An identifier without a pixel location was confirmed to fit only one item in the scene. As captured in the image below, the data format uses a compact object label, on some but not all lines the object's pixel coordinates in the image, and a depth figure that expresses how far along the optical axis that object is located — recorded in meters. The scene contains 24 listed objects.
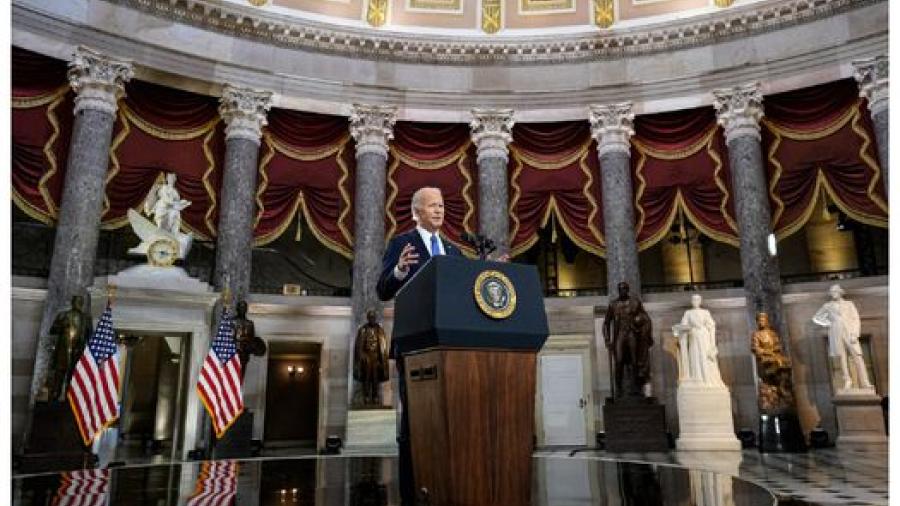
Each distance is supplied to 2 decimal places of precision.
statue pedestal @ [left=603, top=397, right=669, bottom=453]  12.01
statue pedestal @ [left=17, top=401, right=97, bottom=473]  9.86
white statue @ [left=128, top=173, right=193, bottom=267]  12.46
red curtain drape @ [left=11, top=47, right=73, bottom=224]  12.21
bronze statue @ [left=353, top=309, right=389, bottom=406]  12.61
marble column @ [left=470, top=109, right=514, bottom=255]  14.62
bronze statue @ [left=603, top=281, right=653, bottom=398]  12.20
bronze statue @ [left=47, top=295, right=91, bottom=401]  10.43
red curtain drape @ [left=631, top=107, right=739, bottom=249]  14.52
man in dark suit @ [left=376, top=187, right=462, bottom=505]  4.18
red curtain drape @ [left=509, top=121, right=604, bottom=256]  15.05
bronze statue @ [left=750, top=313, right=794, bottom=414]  12.02
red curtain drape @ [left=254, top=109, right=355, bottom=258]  14.52
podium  3.41
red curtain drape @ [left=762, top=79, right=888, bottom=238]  13.42
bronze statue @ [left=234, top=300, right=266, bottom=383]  11.96
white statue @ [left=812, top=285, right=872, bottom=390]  11.88
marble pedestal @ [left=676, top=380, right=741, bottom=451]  11.76
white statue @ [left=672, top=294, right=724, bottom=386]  12.14
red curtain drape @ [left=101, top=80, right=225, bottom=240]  13.31
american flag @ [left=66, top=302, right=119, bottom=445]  8.12
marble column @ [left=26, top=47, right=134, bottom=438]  11.57
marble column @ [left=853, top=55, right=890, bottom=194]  13.02
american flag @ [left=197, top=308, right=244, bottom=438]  9.03
